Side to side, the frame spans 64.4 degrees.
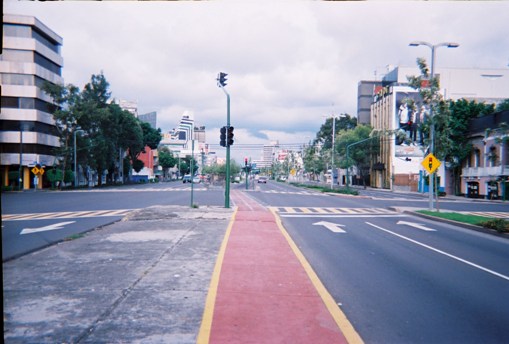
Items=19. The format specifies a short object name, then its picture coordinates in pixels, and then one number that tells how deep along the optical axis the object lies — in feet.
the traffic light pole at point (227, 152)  74.69
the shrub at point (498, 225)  49.51
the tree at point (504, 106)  156.66
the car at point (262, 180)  321.09
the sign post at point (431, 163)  76.28
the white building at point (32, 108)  157.79
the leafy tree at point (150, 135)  298.82
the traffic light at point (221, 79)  70.23
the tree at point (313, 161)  232.73
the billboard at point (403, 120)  207.37
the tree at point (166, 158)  405.59
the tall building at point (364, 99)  288.92
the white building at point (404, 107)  210.59
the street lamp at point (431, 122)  79.61
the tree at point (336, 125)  322.75
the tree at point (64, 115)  169.58
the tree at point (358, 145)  227.20
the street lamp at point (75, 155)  174.91
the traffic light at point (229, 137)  74.38
